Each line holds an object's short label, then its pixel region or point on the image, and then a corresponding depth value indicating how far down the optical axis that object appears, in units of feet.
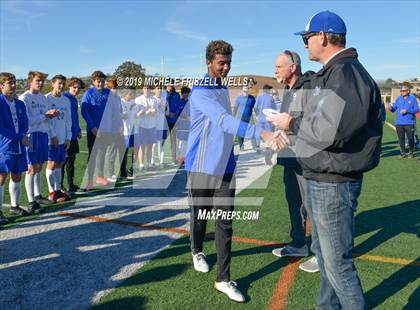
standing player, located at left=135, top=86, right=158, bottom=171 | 33.88
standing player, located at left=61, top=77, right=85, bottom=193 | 25.09
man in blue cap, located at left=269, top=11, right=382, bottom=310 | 7.20
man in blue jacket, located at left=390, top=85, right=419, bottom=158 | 41.16
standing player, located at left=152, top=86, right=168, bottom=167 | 35.35
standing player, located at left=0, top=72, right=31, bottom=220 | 18.39
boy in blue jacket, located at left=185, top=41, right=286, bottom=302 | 11.42
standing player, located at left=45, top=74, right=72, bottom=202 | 22.74
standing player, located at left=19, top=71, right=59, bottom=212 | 20.75
